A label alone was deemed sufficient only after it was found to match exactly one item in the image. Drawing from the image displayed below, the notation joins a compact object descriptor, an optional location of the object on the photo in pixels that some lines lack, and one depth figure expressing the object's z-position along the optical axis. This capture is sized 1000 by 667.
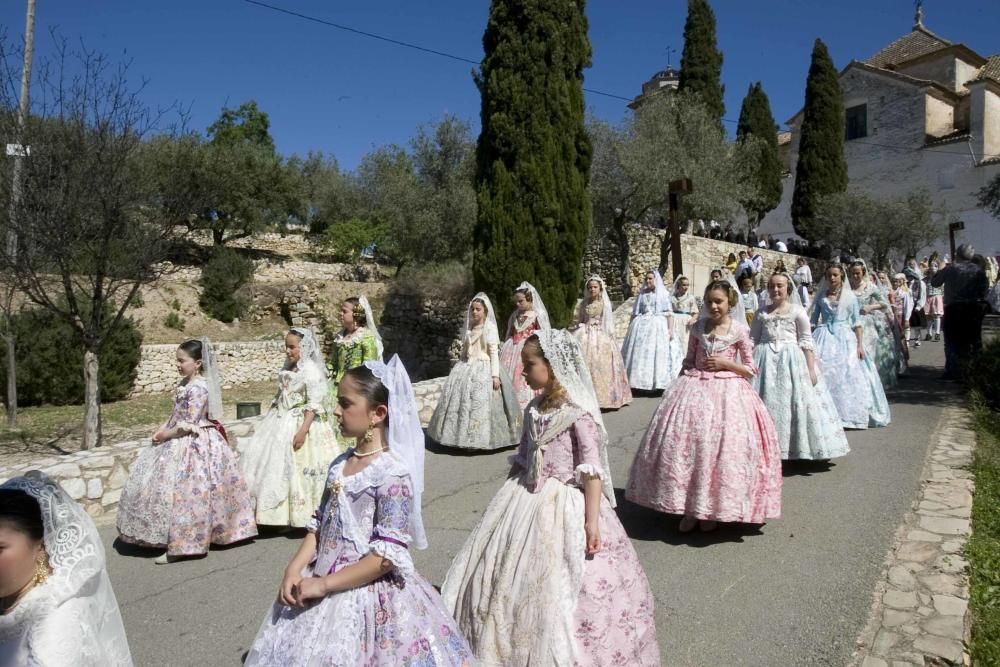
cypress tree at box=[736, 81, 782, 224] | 33.47
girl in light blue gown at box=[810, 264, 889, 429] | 8.68
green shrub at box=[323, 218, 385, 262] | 31.03
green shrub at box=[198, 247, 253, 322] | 23.80
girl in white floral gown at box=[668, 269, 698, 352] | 12.42
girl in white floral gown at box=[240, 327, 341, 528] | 5.80
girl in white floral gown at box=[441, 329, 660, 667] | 3.11
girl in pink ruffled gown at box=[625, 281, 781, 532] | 5.09
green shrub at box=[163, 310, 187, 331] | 22.20
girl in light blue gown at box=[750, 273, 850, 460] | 6.71
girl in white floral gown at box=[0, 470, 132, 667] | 1.92
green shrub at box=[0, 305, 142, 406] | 15.66
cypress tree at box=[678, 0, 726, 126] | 29.28
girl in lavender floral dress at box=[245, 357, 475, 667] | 2.46
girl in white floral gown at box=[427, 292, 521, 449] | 8.40
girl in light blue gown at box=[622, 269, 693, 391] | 11.79
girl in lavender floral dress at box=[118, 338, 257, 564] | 5.41
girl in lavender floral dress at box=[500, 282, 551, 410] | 8.66
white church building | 31.34
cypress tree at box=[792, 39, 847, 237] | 32.56
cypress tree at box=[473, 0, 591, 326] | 15.15
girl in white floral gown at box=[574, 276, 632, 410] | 10.53
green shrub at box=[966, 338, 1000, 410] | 10.07
